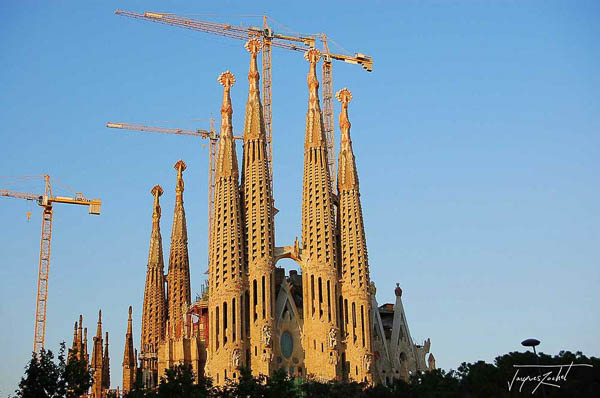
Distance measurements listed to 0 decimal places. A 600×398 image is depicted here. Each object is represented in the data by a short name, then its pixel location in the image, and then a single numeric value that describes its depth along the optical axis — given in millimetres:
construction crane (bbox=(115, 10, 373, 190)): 86188
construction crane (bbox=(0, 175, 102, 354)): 95375
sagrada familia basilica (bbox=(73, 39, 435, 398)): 71688
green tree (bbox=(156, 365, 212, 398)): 51844
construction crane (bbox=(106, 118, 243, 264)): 107062
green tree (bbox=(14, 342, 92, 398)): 48094
